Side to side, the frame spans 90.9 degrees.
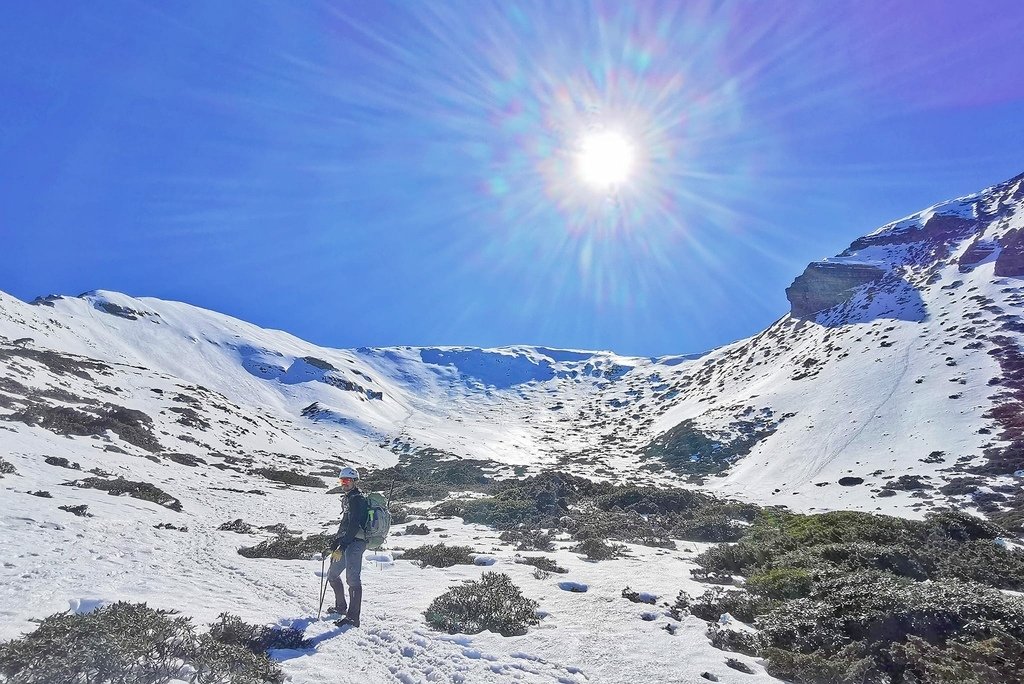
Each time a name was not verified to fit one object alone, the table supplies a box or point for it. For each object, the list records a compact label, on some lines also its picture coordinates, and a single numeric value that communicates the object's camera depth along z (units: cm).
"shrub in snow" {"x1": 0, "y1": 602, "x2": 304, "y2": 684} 471
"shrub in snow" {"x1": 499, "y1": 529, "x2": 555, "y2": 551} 1482
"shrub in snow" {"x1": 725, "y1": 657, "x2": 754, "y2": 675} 628
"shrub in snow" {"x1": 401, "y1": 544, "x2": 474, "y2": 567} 1229
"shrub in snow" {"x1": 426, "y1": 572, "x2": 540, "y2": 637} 762
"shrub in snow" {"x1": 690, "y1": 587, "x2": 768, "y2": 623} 824
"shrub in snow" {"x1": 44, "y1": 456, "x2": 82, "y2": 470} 1987
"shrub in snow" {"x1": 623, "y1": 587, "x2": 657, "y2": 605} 909
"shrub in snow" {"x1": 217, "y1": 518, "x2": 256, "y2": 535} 1666
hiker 783
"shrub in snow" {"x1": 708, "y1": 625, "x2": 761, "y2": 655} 697
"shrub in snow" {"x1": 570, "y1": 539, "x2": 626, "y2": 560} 1319
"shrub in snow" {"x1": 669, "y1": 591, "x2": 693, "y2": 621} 835
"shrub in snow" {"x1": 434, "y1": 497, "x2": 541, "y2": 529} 2003
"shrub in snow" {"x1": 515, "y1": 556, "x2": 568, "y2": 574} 1136
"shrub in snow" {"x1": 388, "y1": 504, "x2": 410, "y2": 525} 2019
